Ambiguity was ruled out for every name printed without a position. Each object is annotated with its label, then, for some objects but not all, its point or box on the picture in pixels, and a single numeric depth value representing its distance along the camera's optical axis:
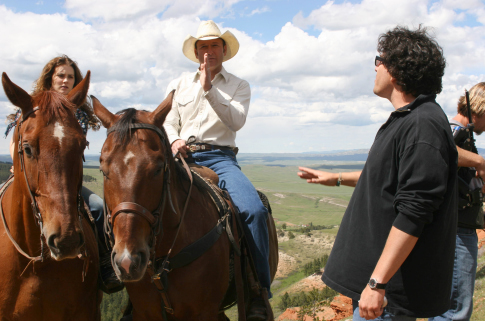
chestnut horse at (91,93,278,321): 3.17
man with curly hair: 2.52
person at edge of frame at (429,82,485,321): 4.13
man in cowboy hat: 4.97
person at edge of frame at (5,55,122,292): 5.03
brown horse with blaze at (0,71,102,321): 3.35
